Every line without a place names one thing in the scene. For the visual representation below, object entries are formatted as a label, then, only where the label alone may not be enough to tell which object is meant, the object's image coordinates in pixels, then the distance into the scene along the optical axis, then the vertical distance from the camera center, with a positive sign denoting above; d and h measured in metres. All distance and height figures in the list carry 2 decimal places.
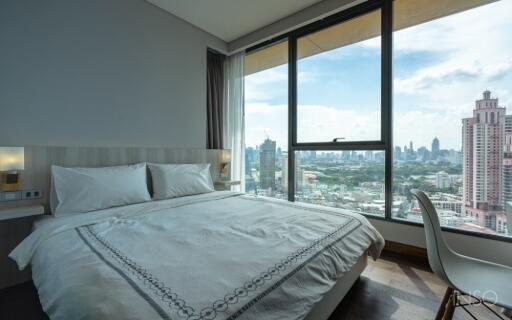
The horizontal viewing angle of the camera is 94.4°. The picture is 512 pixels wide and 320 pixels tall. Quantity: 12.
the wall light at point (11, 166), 1.75 -0.07
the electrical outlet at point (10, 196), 1.82 -0.31
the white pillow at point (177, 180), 2.51 -0.28
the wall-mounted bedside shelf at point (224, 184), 3.50 -0.43
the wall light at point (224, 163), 3.63 -0.12
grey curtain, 3.67 +0.91
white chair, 1.17 -0.67
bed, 0.81 -0.48
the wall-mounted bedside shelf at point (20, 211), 1.67 -0.40
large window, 2.12 +0.48
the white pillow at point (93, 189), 1.87 -0.28
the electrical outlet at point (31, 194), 1.92 -0.31
